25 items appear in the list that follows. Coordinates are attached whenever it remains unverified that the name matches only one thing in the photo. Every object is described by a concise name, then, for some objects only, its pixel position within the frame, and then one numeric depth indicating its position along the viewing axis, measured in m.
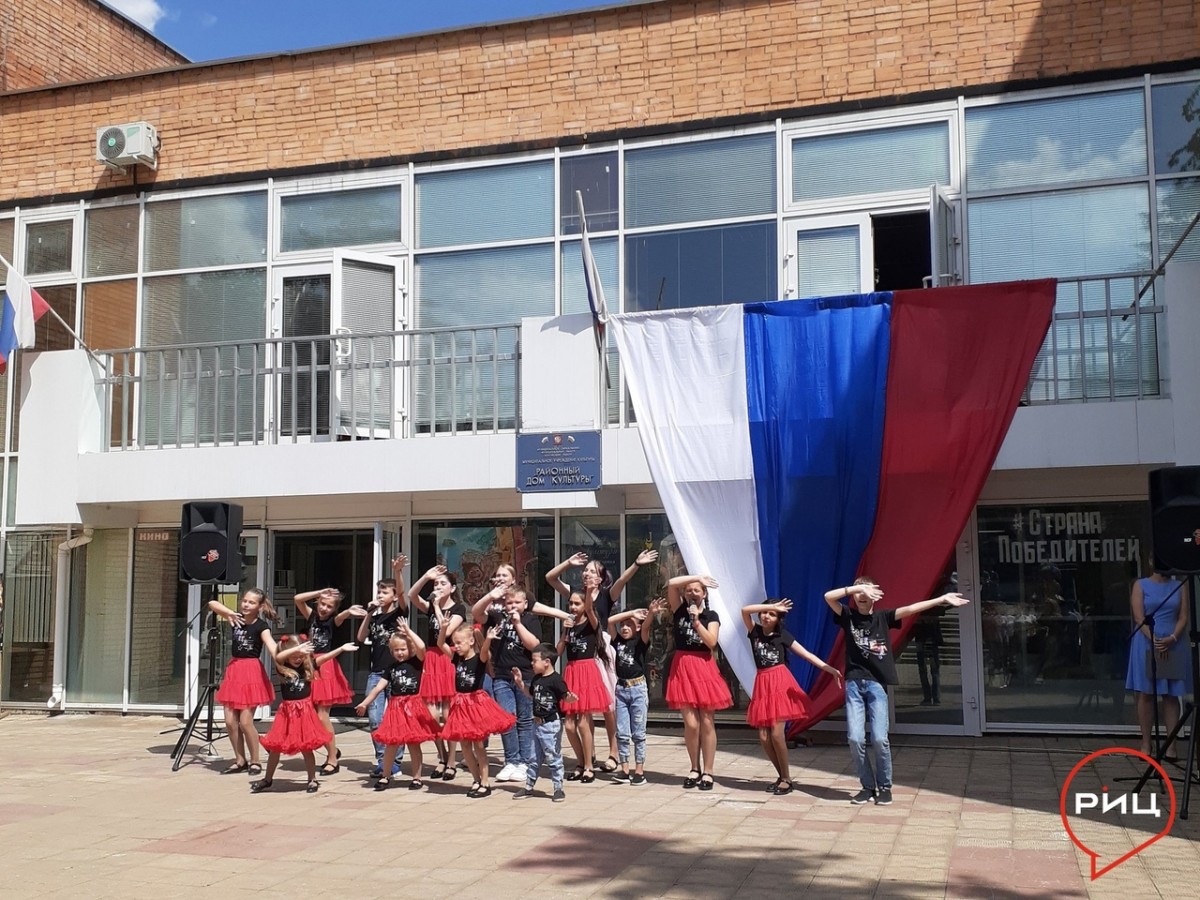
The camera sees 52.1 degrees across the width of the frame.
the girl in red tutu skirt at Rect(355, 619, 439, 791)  9.27
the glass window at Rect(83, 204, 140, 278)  15.28
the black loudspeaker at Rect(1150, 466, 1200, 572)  8.40
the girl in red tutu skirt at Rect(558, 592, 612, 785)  9.27
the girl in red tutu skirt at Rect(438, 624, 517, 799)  8.95
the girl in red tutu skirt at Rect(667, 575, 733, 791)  9.11
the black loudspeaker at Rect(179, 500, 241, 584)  11.04
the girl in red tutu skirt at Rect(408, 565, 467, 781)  9.52
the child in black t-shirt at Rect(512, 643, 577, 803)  8.89
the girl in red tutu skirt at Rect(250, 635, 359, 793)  9.21
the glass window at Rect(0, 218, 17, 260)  15.80
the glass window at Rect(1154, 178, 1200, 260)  11.77
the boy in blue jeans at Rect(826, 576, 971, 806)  8.48
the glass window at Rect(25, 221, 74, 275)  15.56
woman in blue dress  9.53
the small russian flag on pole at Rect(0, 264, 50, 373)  13.79
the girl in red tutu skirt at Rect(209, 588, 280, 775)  10.18
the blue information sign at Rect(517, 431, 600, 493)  11.91
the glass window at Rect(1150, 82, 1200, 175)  11.90
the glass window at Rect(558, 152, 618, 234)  13.52
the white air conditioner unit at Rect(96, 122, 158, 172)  14.91
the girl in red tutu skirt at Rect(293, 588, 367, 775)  10.47
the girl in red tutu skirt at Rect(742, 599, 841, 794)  8.90
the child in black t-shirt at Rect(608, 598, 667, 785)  9.40
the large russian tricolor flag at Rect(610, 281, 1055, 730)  10.37
